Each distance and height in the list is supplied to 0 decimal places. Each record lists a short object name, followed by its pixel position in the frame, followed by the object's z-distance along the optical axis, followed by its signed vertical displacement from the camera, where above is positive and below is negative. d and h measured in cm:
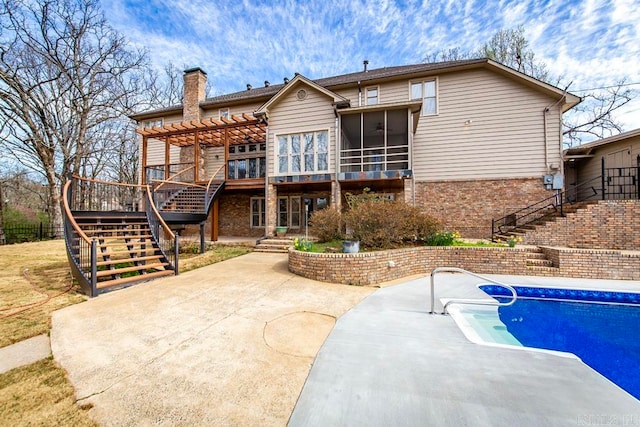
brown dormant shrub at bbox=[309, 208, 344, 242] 852 -26
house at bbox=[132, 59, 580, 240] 1096 +357
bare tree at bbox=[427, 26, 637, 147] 1762 +812
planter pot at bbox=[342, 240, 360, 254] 666 -80
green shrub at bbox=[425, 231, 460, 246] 797 -72
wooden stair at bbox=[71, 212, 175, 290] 588 -73
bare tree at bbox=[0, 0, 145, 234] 1464 +875
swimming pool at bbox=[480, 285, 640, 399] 329 -186
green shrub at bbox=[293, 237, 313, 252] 740 -87
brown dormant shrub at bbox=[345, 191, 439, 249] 747 -21
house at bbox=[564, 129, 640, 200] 1034 +224
